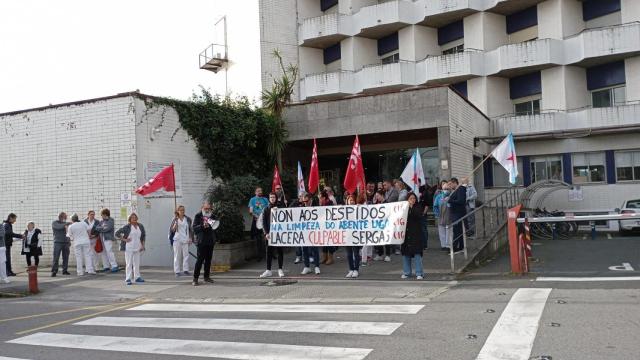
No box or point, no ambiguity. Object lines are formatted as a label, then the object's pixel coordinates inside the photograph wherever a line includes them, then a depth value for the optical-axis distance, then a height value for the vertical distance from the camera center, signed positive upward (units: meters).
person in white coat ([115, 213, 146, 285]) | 12.56 -0.80
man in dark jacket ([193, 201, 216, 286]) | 11.84 -0.70
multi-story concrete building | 24.75 +6.81
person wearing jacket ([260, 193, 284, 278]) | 12.11 -0.56
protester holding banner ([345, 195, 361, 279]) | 11.41 -1.25
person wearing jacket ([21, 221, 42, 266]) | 15.24 -0.73
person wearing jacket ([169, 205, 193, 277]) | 13.24 -0.72
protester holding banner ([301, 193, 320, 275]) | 12.18 -1.20
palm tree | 18.77 +3.62
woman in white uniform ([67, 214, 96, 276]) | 14.06 -0.78
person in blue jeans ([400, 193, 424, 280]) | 10.64 -0.73
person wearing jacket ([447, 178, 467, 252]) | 12.73 -0.18
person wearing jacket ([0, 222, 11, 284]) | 13.34 -1.09
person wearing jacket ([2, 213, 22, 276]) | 14.96 -0.50
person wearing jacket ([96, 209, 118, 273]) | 14.53 -0.60
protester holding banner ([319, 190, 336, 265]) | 12.33 -1.18
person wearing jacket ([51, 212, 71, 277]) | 14.61 -0.66
